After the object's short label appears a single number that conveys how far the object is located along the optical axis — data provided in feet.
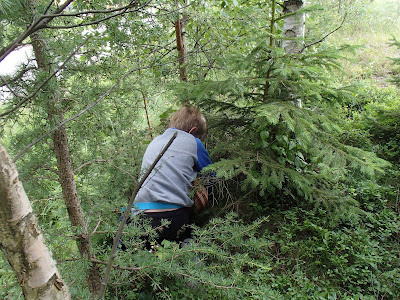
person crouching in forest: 8.62
